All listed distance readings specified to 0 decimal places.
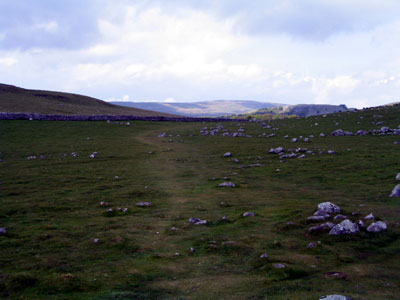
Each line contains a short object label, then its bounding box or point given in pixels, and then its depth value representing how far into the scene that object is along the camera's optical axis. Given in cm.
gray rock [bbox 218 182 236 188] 3014
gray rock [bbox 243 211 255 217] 2162
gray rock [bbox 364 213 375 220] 1837
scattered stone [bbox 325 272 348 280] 1327
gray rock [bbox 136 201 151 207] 2519
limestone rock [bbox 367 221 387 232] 1706
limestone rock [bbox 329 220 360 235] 1728
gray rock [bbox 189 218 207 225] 2069
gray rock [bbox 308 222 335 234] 1792
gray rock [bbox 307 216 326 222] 1908
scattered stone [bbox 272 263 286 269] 1430
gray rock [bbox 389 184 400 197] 2347
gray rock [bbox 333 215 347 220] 1883
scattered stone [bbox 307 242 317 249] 1637
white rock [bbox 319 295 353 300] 1056
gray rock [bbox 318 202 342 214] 1976
